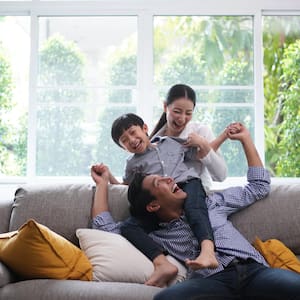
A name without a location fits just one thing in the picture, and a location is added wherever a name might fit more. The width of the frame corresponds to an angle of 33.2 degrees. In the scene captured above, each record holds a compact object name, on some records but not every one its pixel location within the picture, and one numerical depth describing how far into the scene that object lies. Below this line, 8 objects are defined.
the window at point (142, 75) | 3.64
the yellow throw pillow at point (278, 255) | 2.13
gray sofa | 2.31
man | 1.80
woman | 2.43
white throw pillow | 2.10
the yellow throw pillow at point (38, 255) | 2.00
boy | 2.12
